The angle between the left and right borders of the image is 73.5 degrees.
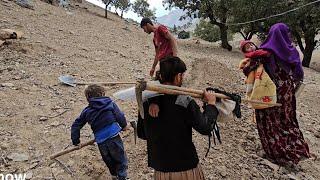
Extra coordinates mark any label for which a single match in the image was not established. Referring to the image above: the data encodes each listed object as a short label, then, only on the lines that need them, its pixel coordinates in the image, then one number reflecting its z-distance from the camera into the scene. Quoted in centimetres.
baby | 227
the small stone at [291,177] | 233
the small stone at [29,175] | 207
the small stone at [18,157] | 224
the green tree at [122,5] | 1831
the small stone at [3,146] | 233
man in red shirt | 271
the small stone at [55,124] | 275
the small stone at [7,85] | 345
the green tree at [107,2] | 1587
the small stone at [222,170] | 231
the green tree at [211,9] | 992
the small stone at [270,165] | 242
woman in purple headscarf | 226
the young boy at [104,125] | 191
